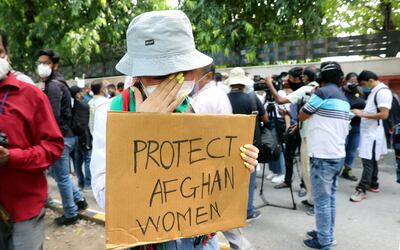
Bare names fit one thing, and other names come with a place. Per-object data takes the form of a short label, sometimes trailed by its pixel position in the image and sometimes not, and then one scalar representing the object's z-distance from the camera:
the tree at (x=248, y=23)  9.47
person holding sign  1.17
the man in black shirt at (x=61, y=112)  3.60
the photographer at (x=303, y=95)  3.96
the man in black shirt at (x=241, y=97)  3.71
